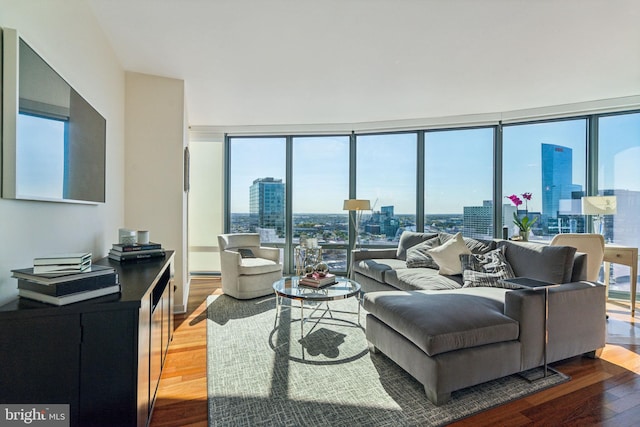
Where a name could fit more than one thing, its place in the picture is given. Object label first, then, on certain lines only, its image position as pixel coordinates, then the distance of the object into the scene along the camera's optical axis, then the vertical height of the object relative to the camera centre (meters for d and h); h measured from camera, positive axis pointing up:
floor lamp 4.79 +0.15
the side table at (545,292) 2.18 -0.56
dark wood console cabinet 1.26 -0.62
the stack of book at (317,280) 3.01 -0.65
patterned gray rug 1.82 -1.17
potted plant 3.84 -0.14
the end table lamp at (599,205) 3.74 +0.14
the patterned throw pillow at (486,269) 3.03 -0.54
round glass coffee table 2.74 -0.72
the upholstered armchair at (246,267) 4.02 -0.70
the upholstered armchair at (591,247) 3.49 -0.34
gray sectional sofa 1.95 -0.72
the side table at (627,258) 3.59 -0.49
